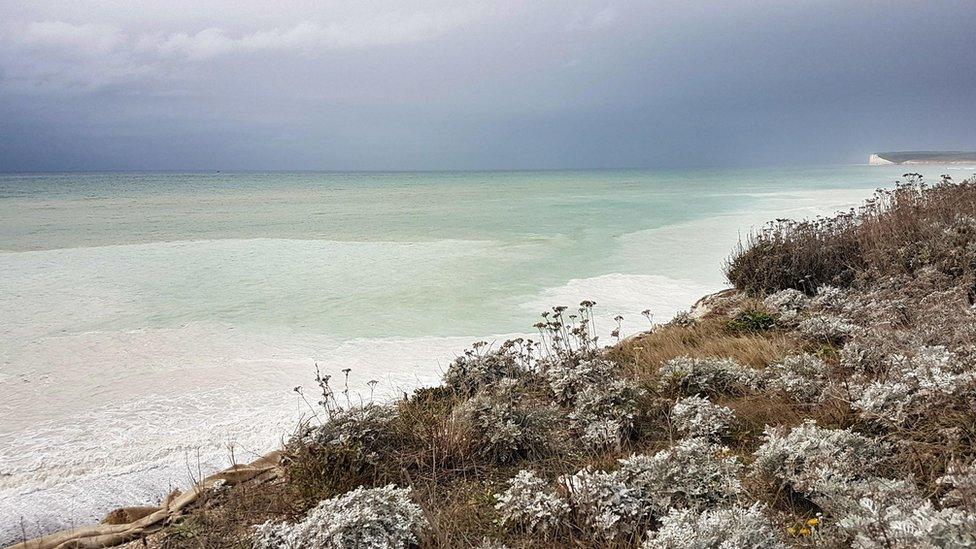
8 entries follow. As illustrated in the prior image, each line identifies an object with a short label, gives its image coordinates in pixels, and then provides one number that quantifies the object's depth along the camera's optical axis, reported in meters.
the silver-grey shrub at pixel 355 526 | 3.54
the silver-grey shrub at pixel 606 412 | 4.80
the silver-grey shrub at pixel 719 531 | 2.90
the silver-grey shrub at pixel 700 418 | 4.70
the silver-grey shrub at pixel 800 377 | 5.20
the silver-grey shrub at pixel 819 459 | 3.50
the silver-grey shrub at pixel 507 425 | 4.87
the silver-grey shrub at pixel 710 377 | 5.77
